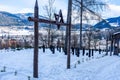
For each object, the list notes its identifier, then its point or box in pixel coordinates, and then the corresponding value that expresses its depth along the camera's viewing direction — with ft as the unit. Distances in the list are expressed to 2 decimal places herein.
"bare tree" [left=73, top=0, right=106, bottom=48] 34.44
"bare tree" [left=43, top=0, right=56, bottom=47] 48.10
